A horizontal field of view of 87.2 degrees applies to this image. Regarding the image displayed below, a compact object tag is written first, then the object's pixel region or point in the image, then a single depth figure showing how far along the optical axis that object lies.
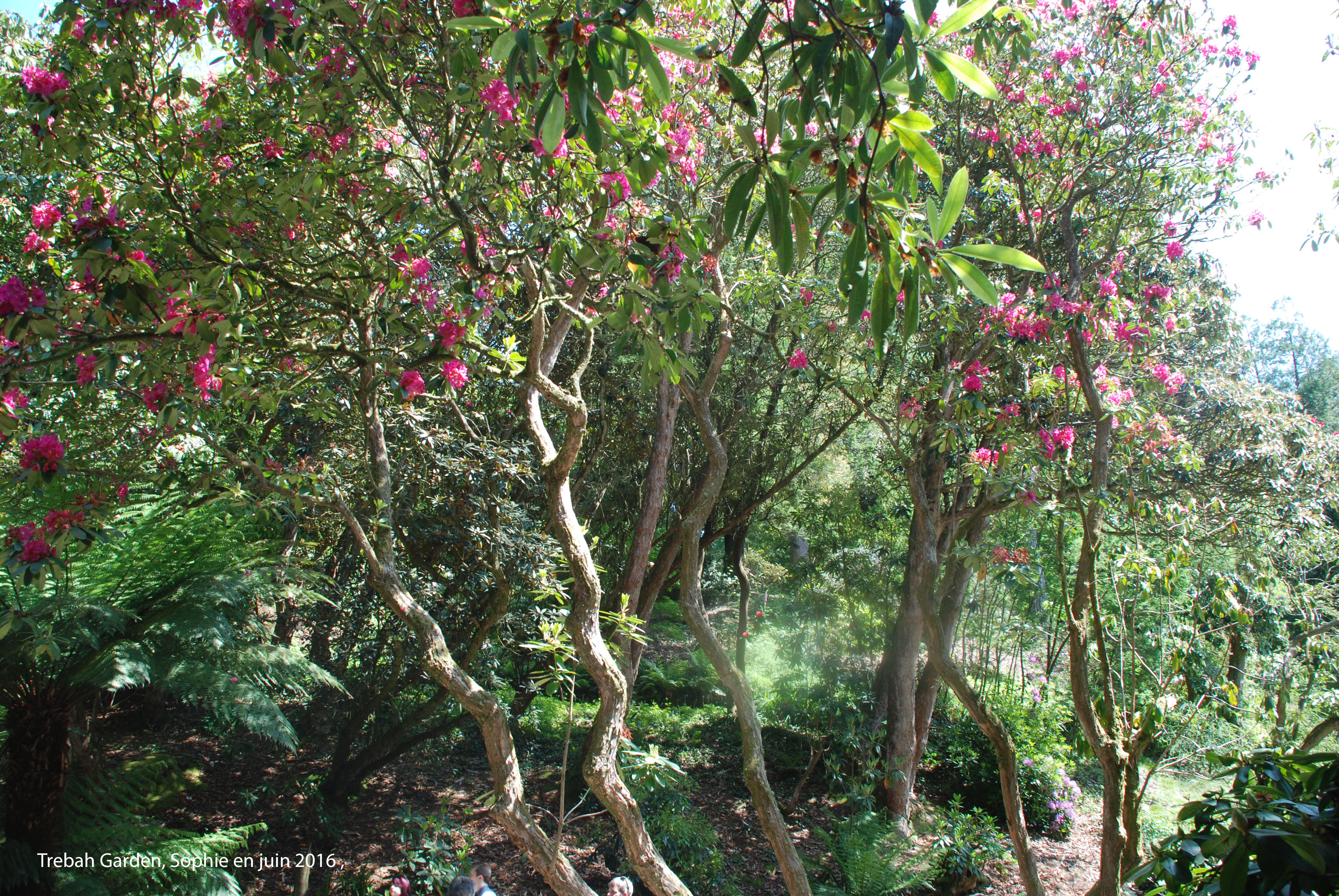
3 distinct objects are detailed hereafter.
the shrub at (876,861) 4.52
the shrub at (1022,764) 6.33
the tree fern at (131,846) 3.00
